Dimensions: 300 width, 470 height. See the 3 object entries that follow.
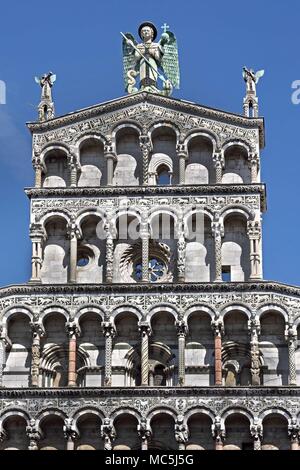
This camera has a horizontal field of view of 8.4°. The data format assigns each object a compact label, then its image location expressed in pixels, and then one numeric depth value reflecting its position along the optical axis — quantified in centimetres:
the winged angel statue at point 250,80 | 5262
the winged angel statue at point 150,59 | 5400
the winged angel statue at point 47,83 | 5303
